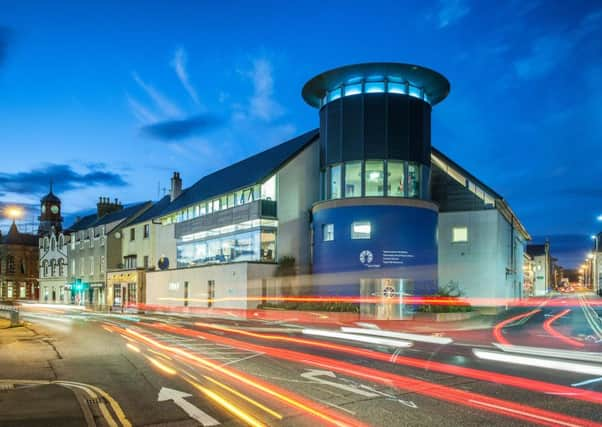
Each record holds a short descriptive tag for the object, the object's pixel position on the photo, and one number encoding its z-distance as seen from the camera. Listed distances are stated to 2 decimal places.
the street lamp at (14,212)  23.92
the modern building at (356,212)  35.88
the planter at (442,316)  29.47
